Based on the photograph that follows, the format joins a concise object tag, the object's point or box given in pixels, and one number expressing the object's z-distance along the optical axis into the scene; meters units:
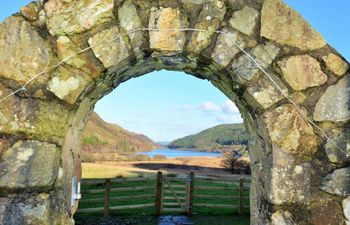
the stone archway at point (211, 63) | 2.82
